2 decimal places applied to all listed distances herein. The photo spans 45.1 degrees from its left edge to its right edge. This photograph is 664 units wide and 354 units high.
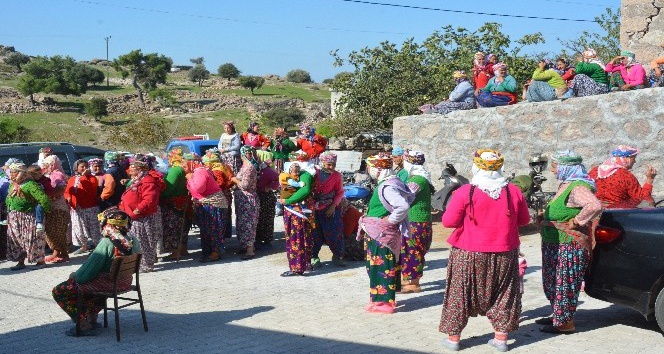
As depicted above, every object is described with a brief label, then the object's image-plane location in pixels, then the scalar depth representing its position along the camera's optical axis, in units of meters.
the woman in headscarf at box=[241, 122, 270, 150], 16.58
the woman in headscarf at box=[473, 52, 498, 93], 14.62
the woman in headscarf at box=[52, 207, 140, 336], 7.36
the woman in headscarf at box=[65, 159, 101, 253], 12.14
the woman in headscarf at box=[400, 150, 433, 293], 8.76
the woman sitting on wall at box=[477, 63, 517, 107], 13.67
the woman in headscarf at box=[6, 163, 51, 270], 11.23
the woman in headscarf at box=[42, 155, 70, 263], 11.82
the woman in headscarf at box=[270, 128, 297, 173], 17.05
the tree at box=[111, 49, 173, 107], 71.82
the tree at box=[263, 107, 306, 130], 47.46
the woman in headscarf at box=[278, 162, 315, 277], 10.25
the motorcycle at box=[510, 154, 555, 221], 12.19
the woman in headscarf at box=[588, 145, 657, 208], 7.95
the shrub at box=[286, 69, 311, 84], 92.69
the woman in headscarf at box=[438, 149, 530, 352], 6.43
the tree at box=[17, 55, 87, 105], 61.16
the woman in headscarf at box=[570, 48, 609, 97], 12.58
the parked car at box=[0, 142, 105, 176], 14.53
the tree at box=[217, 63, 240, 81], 86.19
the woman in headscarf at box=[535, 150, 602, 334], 6.77
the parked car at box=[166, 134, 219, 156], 20.23
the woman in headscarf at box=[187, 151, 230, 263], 11.48
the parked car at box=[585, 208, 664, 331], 6.63
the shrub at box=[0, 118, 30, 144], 35.09
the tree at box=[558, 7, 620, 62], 30.66
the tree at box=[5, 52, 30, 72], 87.49
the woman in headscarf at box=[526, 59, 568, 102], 13.02
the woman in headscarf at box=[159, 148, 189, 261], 11.57
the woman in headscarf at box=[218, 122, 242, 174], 14.27
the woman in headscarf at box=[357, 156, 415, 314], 7.89
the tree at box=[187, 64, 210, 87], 84.06
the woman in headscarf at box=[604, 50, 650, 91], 12.44
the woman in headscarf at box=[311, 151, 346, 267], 10.44
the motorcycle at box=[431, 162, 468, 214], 13.27
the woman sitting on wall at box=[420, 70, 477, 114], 14.12
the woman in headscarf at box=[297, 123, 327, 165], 15.65
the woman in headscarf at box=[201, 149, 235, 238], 11.87
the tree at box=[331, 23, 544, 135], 24.58
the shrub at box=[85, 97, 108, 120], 56.33
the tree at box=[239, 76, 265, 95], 75.38
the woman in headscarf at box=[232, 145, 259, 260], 11.72
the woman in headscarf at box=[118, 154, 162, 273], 10.76
